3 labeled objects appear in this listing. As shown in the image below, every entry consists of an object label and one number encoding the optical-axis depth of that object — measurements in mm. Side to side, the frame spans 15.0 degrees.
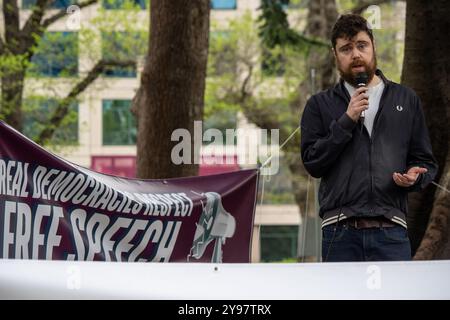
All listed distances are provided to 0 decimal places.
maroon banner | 8258
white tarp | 4428
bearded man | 7300
